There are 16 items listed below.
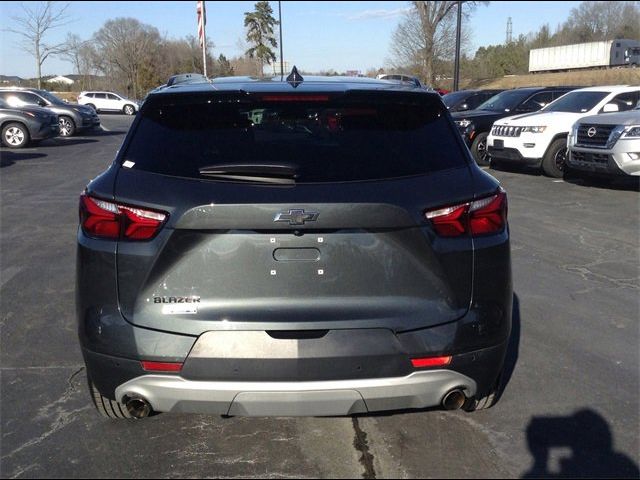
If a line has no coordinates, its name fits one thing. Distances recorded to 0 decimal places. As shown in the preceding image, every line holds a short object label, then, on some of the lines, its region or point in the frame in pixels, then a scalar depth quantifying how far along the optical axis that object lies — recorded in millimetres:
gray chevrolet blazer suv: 2783
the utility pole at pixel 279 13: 45500
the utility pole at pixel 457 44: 25891
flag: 22109
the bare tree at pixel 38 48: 43512
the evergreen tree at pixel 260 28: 64288
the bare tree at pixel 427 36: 43062
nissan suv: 10680
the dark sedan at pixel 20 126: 20125
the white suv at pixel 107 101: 44906
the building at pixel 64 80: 78325
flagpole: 22186
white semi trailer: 60069
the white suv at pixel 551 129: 13156
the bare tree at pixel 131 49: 59688
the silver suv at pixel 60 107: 23547
